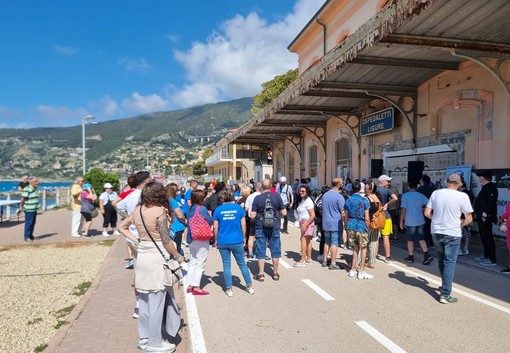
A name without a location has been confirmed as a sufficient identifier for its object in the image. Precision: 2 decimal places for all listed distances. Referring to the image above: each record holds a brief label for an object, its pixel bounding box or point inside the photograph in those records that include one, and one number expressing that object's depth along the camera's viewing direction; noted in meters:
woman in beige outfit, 3.77
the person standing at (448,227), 5.30
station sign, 12.93
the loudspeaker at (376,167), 13.34
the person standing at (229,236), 5.75
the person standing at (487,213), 7.61
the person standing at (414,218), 7.73
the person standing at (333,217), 7.17
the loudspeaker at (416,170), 11.00
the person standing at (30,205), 10.73
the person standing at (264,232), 6.51
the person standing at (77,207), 11.38
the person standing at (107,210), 11.47
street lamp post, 23.94
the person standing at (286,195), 12.28
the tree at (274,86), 34.10
